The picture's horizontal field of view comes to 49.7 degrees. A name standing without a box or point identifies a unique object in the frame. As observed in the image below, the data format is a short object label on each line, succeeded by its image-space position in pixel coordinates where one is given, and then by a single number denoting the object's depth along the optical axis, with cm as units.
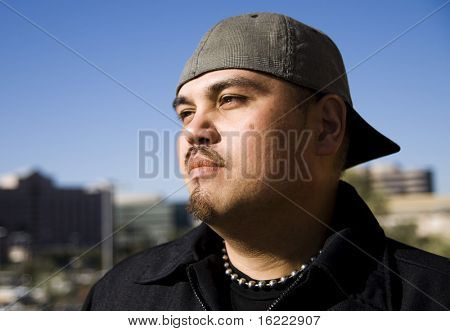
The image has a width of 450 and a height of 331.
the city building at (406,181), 3164
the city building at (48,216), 4119
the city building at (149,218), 4466
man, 124
